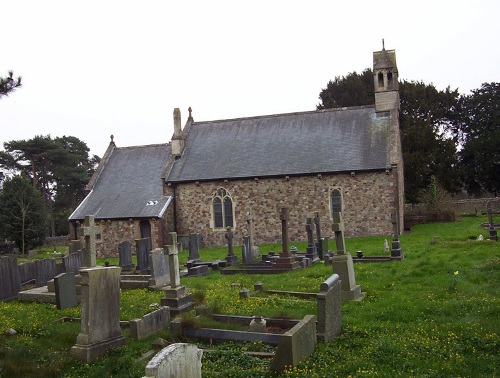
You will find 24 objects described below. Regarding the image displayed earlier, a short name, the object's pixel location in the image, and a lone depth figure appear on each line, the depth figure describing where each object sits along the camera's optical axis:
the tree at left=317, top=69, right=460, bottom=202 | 38.28
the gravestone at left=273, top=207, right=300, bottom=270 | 16.88
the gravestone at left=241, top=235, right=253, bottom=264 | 19.28
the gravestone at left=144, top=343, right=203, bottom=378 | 4.48
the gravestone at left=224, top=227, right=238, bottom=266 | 19.61
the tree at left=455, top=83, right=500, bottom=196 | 41.34
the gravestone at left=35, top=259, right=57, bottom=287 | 16.12
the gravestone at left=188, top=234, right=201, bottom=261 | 20.38
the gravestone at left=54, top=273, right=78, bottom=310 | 12.23
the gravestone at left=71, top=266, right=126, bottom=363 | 8.08
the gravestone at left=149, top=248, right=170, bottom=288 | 14.95
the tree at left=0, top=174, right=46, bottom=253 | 34.62
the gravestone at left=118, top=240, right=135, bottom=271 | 19.10
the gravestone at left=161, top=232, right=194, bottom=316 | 10.92
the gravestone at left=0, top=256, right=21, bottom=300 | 14.14
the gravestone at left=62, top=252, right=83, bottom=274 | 16.64
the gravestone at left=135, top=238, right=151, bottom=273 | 18.30
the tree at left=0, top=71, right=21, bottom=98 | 8.05
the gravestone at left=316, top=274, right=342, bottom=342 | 7.93
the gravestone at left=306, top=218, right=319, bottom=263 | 18.98
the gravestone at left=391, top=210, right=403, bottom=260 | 16.78
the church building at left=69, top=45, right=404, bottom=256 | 26.12
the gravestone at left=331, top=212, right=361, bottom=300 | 11.13
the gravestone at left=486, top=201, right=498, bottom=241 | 19.58
